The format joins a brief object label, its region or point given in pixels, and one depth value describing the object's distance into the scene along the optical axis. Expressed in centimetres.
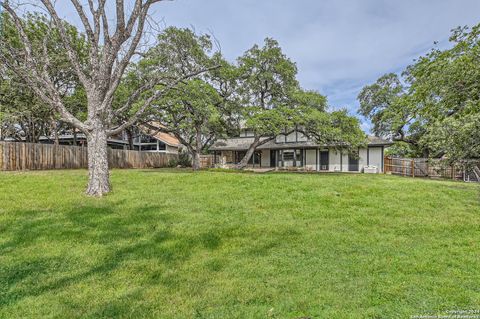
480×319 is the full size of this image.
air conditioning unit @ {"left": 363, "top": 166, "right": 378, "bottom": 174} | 2277
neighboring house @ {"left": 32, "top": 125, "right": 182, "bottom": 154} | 3152
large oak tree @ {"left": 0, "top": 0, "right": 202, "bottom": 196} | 823
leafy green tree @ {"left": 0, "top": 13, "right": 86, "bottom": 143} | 1659
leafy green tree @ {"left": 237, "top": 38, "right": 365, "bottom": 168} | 1820
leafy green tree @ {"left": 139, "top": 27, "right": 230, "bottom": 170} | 1742
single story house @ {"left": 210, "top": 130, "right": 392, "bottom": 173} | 2344
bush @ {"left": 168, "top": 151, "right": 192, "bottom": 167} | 2780
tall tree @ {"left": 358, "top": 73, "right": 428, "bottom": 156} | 2836
